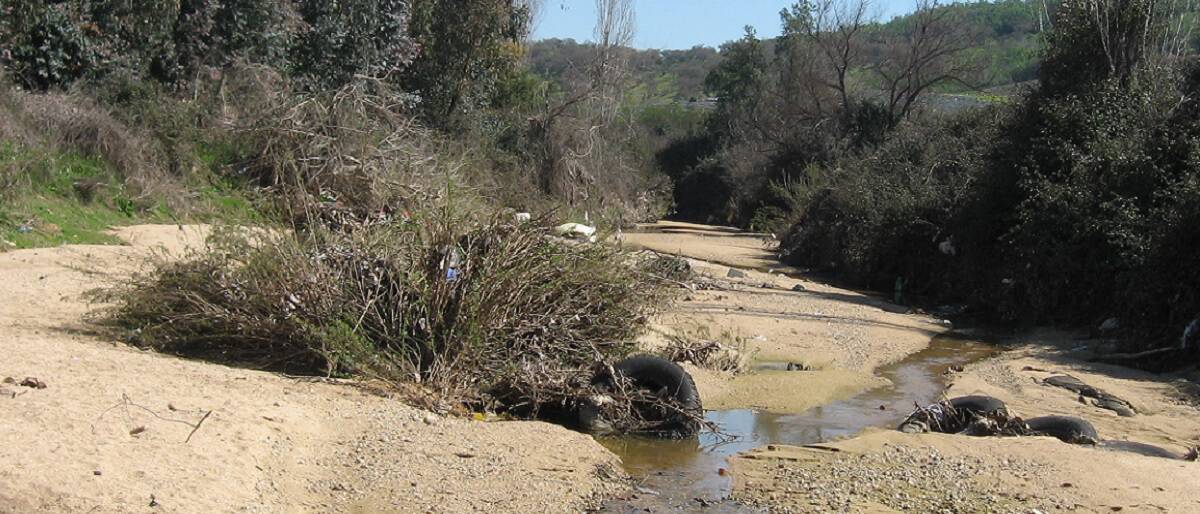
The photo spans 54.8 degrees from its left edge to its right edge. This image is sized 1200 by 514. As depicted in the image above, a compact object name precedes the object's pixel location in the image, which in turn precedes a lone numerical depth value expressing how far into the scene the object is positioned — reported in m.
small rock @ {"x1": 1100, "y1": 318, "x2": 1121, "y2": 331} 15.21
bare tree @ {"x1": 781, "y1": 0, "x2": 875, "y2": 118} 40.25
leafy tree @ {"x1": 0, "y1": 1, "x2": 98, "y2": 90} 20.09
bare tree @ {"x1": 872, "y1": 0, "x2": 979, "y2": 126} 36.91
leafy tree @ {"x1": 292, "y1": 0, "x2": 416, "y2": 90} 26.17
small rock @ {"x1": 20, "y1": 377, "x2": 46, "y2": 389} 7.04
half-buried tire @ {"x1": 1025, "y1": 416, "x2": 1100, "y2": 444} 9.03
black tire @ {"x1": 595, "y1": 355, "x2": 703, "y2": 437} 9.21
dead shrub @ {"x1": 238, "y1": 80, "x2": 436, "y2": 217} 10.82
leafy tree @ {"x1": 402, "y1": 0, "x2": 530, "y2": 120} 30.64
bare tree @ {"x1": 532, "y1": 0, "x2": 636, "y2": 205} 32.59
